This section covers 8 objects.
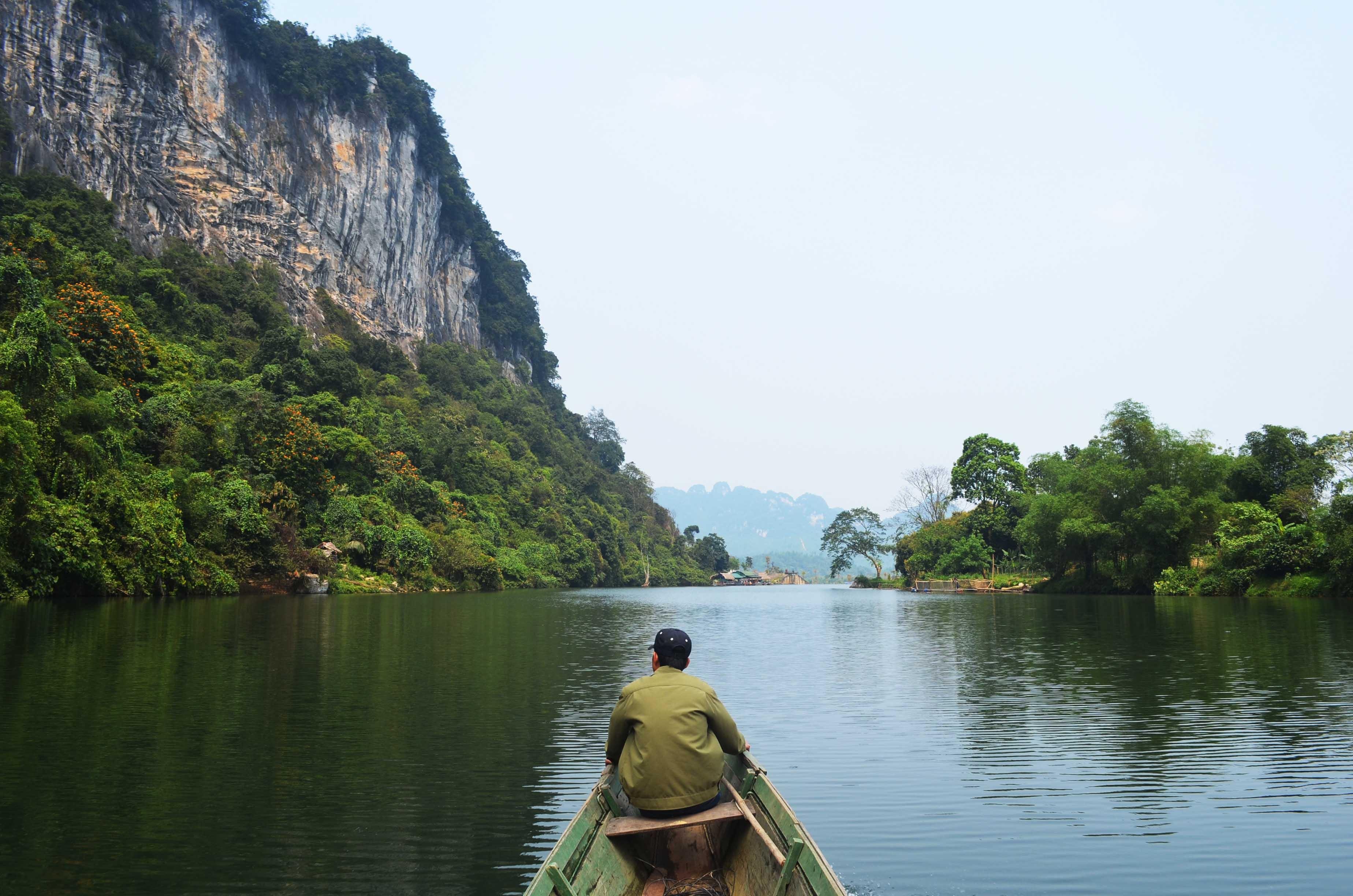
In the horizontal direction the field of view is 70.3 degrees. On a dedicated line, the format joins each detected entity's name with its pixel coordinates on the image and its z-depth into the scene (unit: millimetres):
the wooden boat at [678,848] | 5480
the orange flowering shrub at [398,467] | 59000
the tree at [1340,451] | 36906
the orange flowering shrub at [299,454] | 46594
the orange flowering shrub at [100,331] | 38812
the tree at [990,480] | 71188
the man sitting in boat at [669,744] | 5730
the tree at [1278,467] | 43906
